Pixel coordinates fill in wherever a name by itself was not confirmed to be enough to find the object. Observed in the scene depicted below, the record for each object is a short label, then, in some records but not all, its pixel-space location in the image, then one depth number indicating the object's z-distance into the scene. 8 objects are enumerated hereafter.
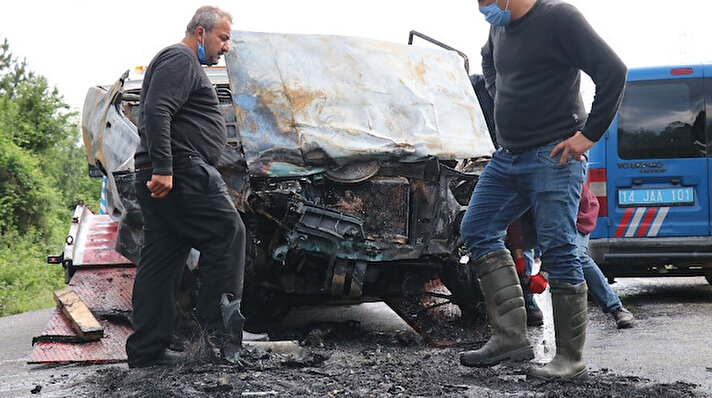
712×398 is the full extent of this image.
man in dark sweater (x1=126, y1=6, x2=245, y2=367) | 4.55
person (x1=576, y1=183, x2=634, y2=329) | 6.21
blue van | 7.70
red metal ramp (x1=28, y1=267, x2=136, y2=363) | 5.27
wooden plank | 5.40
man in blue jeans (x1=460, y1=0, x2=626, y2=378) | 3.86
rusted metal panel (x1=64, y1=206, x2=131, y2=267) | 6.41
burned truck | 5.32
